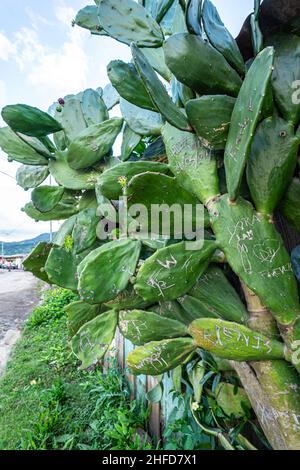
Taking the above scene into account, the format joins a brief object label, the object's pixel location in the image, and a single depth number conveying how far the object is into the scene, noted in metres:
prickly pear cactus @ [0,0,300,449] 0.35
